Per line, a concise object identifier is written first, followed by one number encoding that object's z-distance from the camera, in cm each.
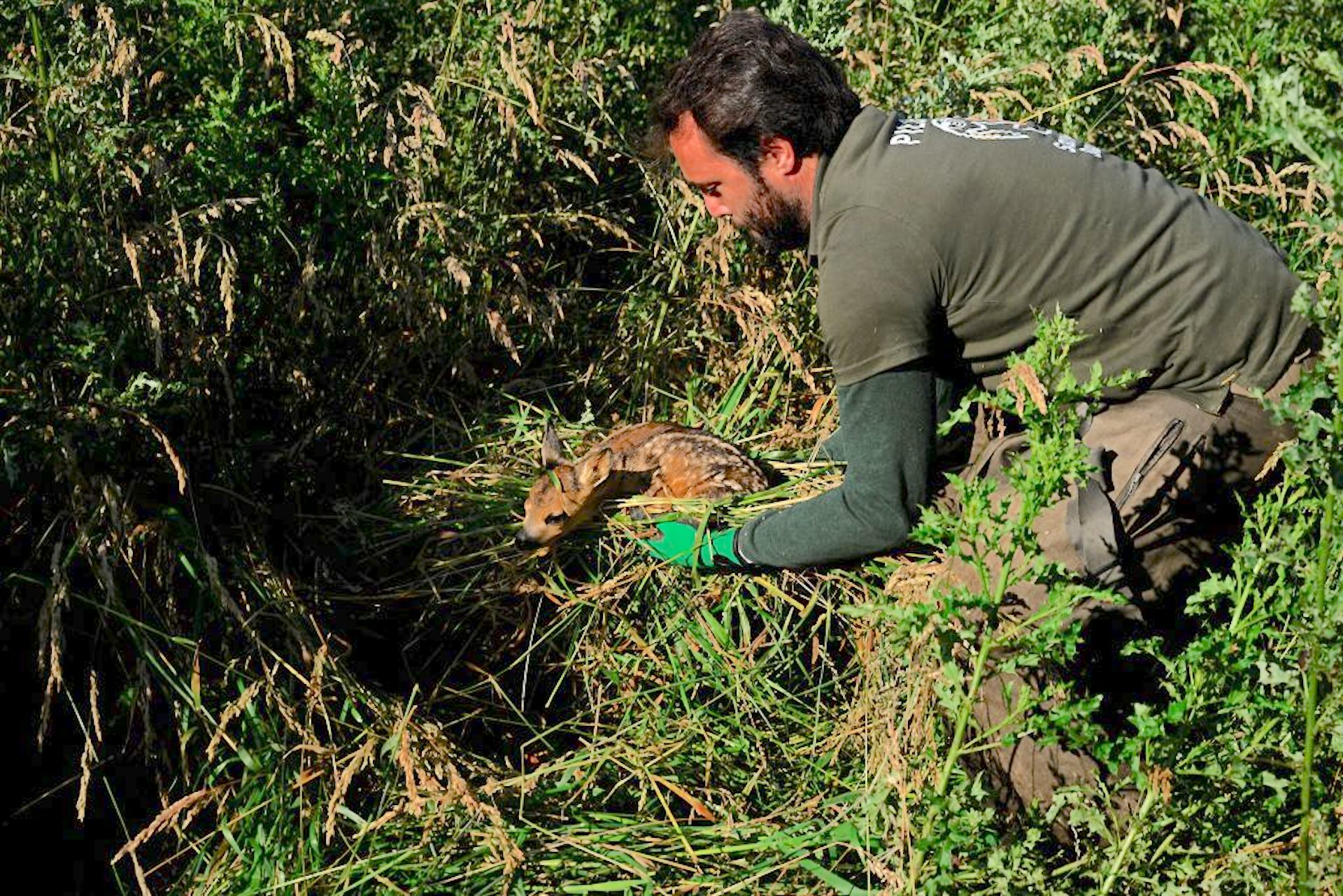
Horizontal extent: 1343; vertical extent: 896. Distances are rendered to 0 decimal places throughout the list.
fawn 394
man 338
